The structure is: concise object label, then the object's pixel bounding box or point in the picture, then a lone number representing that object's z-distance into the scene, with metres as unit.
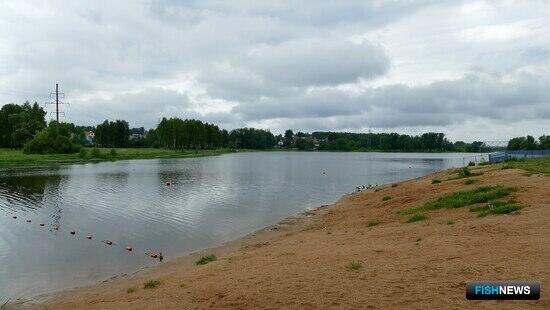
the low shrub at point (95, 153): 116.81
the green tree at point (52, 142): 110.94
